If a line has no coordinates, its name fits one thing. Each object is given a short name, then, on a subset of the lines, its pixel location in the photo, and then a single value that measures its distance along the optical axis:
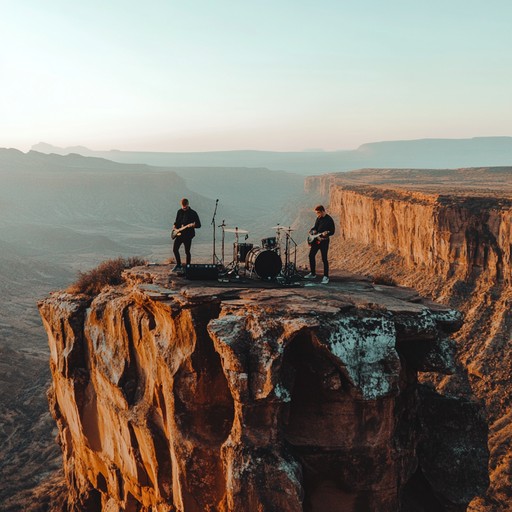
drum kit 16.27
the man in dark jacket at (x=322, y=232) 16.12
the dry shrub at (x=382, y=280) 17.33
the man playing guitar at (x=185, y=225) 16.56
